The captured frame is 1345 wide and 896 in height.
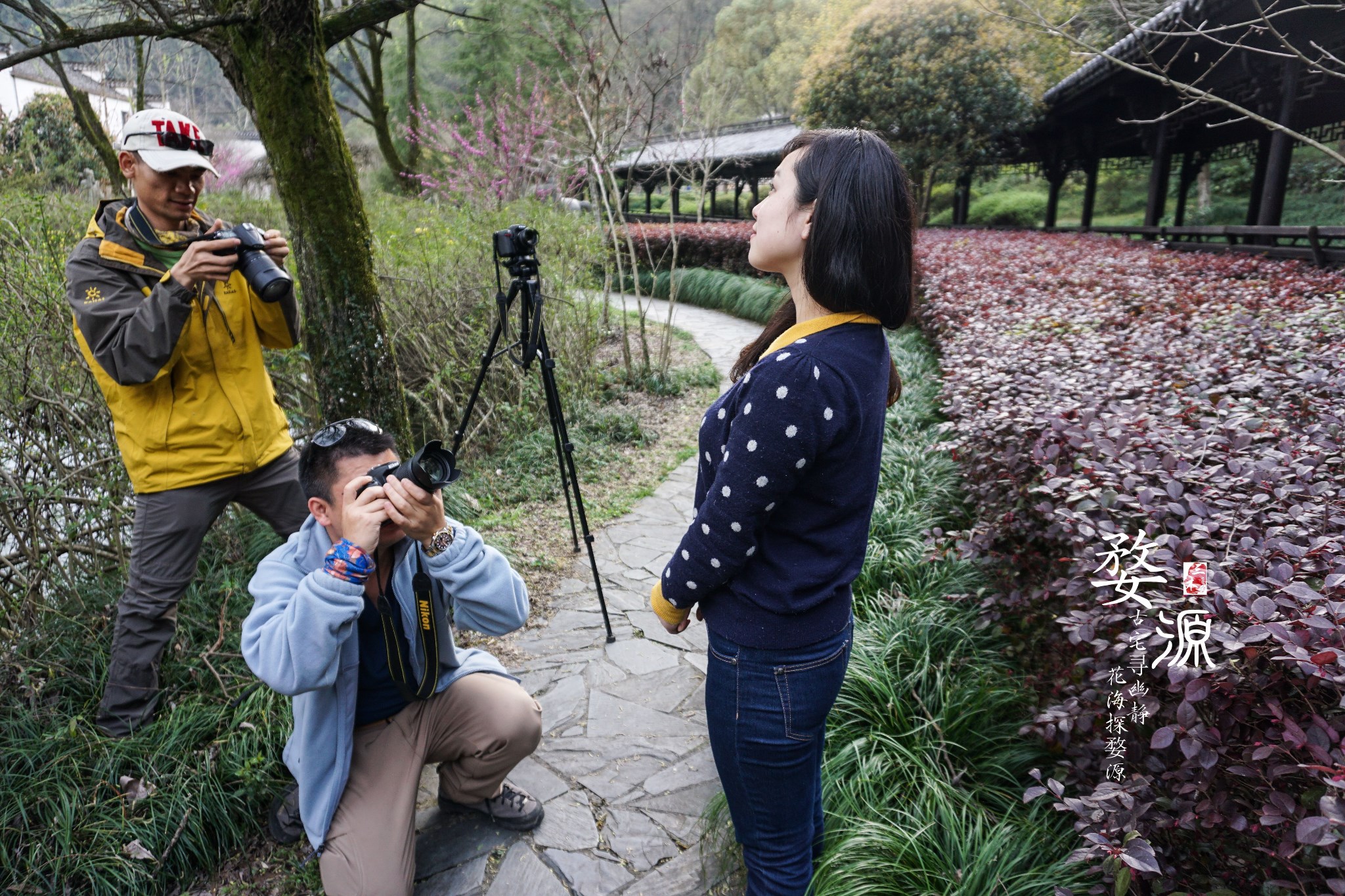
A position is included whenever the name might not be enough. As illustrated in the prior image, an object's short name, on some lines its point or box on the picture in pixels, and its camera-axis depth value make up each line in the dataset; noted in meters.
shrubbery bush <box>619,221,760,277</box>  13.80
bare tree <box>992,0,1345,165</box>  2.55
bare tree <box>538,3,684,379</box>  6.61
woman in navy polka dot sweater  1.32
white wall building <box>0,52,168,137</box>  8.29
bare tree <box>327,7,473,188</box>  16.00
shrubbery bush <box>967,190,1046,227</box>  24.92
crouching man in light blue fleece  1.67
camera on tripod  3.25
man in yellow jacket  2.35
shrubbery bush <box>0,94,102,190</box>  4.73
